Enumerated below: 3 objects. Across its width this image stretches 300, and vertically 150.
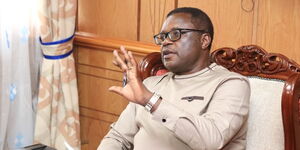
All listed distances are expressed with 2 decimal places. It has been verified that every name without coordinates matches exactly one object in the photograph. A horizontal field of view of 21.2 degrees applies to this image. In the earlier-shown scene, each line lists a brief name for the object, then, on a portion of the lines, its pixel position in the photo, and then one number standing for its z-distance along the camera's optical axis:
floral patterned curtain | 4.80
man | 2.66
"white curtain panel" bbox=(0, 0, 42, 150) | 4.58
